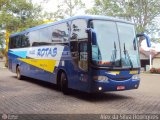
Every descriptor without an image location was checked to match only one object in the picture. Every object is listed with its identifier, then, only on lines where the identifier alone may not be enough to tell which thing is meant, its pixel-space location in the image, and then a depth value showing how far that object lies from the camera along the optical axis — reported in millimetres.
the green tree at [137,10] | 28596
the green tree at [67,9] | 28386
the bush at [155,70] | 21108
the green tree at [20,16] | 23085
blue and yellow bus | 6658
